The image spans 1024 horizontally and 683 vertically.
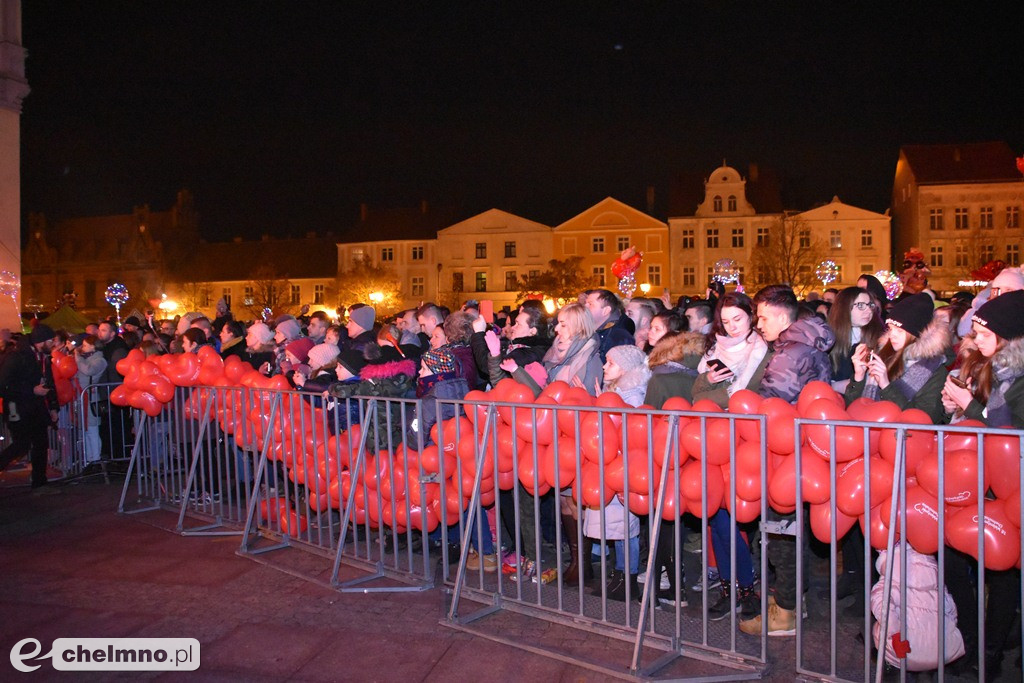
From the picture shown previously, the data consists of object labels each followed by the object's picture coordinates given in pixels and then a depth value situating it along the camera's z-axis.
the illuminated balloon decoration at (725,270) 13.19
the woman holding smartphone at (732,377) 4.82
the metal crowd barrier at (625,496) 4.25
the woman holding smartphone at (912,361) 4.63
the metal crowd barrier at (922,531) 3.45
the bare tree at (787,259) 45.06
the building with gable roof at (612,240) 53.84
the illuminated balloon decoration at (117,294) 18.92
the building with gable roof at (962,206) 45.41
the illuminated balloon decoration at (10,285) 16.38
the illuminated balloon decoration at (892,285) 11.56
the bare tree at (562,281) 50.06
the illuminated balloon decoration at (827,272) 12.64
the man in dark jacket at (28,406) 9.41
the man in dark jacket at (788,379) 4.64
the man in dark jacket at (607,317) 6.50
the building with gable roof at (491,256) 57.44
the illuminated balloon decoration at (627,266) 12.65
